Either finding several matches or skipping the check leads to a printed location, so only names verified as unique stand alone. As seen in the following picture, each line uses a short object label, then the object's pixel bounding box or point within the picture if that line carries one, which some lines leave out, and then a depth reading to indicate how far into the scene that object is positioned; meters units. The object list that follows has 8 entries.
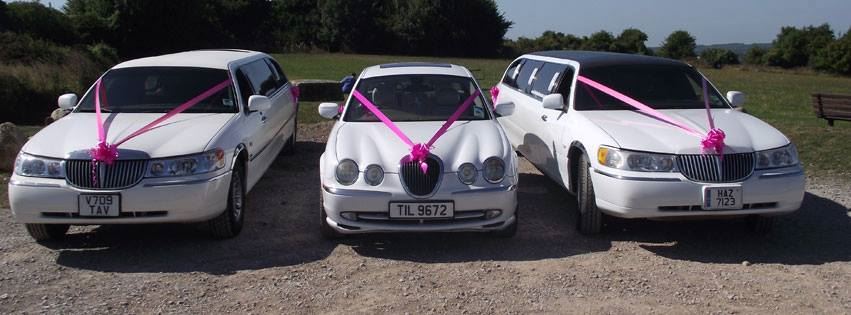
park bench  13.13
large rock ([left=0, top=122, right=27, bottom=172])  9.46
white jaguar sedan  5.84
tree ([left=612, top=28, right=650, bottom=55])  76.24
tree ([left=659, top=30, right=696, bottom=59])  93.36
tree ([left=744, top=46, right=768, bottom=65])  79.69
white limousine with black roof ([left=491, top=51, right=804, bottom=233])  5.84
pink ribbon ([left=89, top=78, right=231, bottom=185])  5.78
